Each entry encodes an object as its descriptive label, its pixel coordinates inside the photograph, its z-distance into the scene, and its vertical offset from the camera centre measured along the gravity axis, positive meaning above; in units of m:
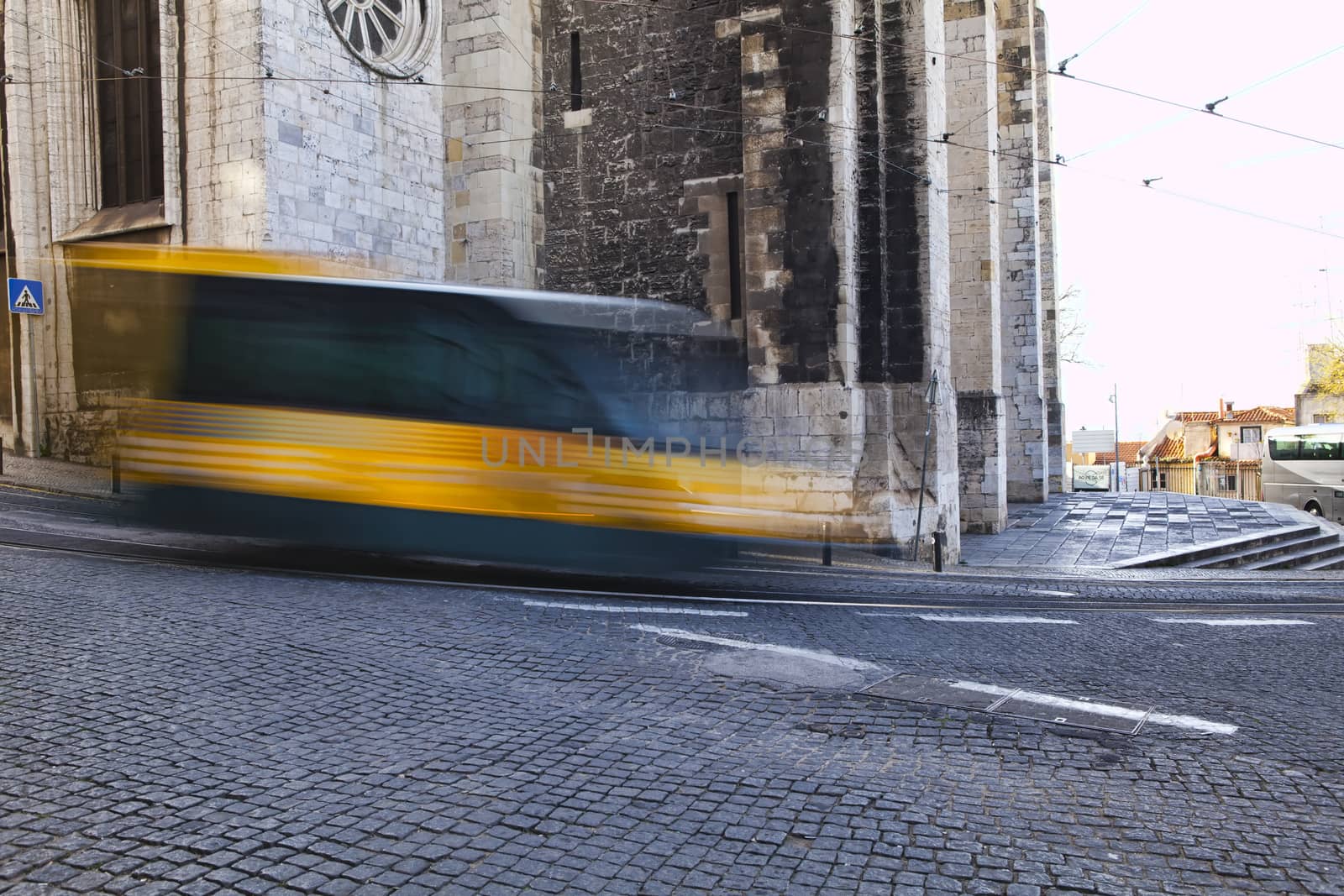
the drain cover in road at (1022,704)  4.89 -1.45
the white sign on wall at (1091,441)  58.53 -0.49
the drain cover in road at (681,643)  6.32 -1.34
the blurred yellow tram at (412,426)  8.53 +0.19
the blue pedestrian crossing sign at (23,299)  15.02 +2.44
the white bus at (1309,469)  27.67 -1.21
